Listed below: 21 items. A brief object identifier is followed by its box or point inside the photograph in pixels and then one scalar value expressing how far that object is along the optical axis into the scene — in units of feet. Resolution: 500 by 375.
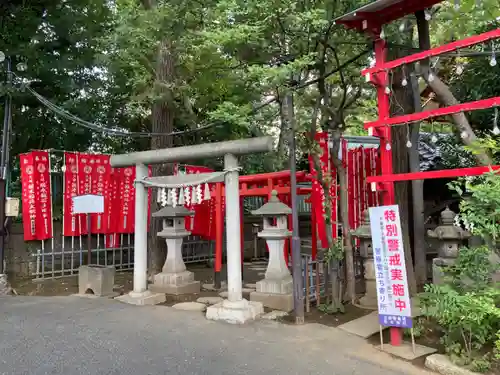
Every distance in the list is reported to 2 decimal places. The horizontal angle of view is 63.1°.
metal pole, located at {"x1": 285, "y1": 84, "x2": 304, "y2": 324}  26.40
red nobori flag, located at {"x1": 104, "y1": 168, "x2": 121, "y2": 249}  45.03
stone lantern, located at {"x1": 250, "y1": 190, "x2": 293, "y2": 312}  30.63
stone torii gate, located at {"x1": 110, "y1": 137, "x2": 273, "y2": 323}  26.55
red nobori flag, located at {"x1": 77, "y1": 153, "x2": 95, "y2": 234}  42.82
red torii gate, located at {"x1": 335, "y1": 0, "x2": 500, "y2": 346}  20.81
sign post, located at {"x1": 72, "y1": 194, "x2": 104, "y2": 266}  38.34
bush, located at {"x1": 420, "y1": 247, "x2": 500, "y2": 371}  16.98
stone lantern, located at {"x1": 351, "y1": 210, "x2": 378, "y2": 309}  29.60
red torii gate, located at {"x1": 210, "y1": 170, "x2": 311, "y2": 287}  34.45
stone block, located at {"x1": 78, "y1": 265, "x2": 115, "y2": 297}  34.06
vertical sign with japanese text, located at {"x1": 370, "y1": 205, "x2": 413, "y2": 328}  20.48
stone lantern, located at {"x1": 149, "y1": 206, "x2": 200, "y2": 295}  35.55
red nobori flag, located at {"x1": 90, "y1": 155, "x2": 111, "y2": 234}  43.93
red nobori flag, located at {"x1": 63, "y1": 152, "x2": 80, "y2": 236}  41.81
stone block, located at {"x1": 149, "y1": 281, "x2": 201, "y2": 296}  35.14
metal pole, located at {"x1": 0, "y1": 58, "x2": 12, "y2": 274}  36.88
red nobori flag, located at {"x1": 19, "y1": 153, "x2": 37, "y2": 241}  39.52
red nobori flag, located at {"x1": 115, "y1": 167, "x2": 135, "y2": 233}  45.88
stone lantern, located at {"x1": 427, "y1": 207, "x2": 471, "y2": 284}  30.58
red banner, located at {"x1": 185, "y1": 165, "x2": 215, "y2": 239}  50.29
